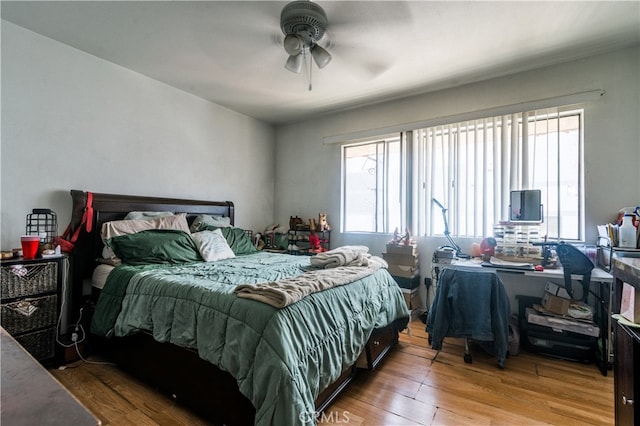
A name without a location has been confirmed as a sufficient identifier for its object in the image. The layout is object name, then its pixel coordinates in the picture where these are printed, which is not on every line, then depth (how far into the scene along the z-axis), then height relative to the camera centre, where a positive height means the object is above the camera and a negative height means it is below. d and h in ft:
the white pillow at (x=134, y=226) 8.18 -0.36
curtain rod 8.65 +3.63
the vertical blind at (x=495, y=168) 9.07 +1.72
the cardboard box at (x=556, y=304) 7.93 -2.42
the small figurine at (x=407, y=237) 11.17 -0.80
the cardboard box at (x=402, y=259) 10.86 -1.63
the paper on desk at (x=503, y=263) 8.20 -1.33
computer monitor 8.90 +0.37
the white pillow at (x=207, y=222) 10.59 -0.28
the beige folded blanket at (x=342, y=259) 7.56 -1.14
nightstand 6.34 -2.03
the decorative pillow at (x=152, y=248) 7.84 -0.95
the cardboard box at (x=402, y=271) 10.78 -2.06
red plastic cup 6.65 -0.77
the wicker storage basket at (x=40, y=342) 6.62 -3.06
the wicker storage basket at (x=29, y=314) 6.30 -2.32
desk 7.10 -2.10
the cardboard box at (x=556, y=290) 8.40 -2.14
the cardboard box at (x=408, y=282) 10.75 -2.47
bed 4.33 -2.05
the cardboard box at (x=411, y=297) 10.64 -3.03
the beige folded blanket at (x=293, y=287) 4.70 -1.31
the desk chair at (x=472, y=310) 7.26 -2.44
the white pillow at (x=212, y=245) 9.00 -1.00
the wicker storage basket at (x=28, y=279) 6.32 -1.52
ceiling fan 6.40 +4.45
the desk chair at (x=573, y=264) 7.23 -1.16
